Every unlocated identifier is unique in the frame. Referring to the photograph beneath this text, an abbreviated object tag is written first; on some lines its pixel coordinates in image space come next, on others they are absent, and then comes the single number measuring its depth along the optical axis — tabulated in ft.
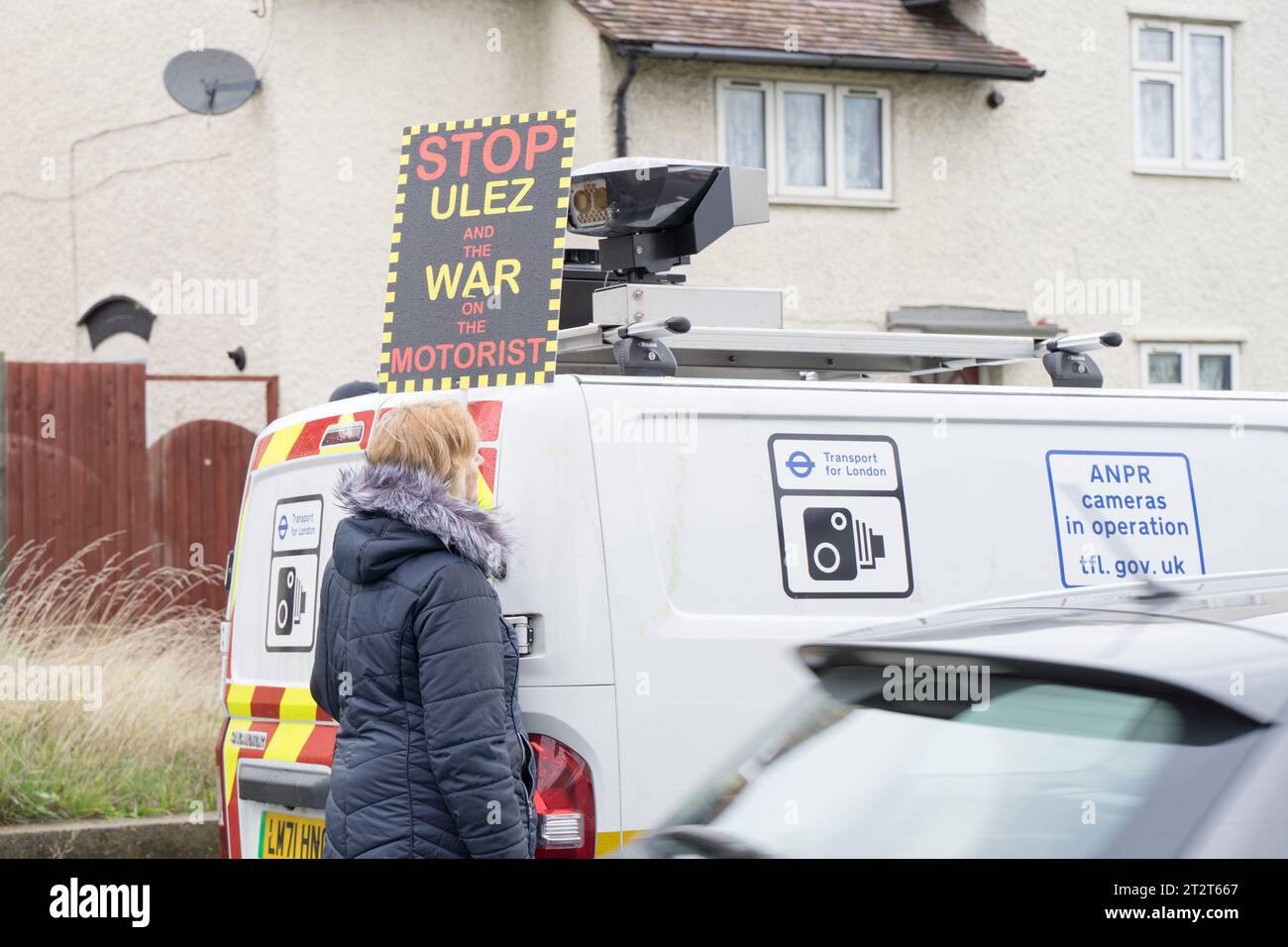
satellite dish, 51.96
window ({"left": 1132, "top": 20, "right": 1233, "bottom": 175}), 58.08
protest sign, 17.30
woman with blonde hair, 13.14
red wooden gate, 43.34
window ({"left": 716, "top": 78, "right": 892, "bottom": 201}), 53.57
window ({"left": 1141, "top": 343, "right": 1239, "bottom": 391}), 57.72
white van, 14.03
